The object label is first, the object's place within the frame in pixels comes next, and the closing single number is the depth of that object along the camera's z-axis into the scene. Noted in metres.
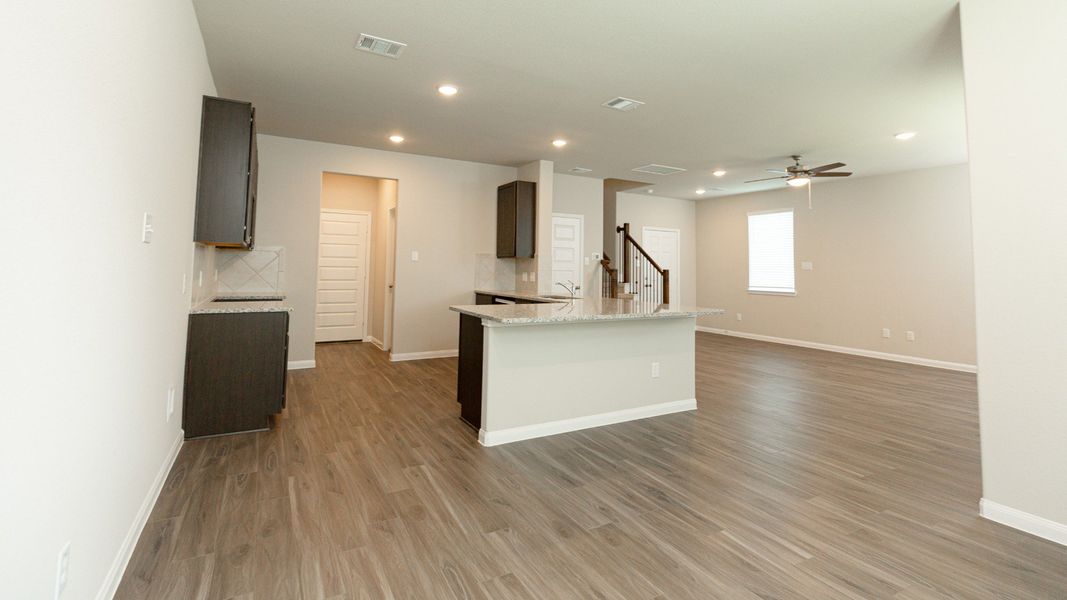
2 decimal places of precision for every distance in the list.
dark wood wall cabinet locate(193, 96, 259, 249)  3.17
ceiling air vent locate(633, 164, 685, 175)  6.68
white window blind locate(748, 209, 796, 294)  8.20
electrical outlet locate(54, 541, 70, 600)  1.19
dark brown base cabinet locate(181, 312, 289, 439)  3.08
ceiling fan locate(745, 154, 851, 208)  5.80
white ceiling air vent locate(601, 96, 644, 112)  4.13
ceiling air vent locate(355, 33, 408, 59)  3.12
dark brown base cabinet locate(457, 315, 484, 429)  3.38
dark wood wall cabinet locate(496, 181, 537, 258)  6.14
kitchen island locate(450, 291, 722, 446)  3.18
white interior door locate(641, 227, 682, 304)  9.45
